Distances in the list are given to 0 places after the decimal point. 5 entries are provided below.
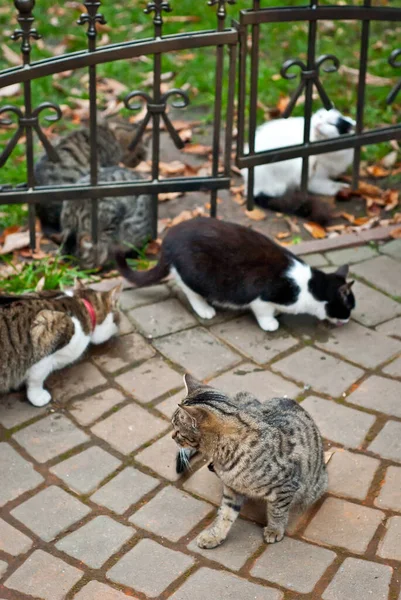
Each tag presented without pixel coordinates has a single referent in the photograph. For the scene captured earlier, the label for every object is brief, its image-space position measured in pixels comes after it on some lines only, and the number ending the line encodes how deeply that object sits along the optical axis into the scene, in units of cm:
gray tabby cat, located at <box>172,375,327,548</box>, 343
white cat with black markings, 636
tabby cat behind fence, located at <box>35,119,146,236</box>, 620
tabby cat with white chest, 425
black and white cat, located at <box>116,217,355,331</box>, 487
